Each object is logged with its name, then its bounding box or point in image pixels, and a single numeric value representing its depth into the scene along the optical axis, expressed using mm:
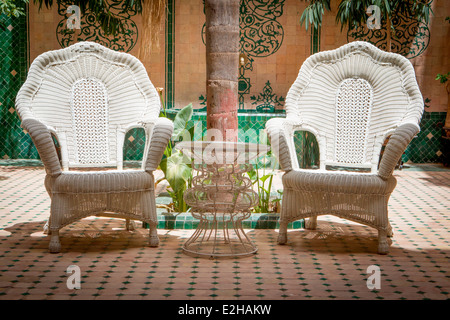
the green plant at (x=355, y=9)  6051
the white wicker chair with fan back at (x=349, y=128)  3328
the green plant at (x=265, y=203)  4176
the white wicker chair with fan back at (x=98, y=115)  3357
